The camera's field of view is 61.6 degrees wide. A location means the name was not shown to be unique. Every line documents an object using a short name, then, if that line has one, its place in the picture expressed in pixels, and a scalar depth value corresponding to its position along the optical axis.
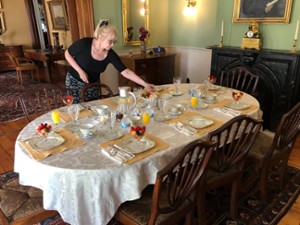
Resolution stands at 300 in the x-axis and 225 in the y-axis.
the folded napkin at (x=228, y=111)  2.00
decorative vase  4.45
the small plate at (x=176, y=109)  2.01
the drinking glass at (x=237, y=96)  2.18
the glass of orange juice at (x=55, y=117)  1.78
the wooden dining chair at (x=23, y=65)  5.86
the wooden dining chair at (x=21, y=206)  1.36
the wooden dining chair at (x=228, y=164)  1.67
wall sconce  4.26
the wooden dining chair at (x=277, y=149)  1.84
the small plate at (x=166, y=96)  2.43
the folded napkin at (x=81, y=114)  1.91
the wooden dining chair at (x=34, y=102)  4.12
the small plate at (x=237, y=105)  2.13
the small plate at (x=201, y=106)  2.15
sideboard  4.11
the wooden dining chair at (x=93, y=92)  2.56
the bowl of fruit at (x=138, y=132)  1.50
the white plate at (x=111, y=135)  1.61
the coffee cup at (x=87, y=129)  1.62
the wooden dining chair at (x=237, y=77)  2.81
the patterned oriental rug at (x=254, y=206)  1.91
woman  2.56
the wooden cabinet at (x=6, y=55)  7.00
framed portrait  3.11
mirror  4.18
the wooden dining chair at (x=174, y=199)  1.23
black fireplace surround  3.01
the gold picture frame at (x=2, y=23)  7.19
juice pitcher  1.95
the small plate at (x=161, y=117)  1.89
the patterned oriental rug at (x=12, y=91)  4.12
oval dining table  1.30
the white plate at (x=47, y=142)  1.49
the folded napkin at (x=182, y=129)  1.69
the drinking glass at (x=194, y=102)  2.16
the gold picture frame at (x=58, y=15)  5.87
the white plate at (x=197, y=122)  1.80
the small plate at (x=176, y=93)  2.52
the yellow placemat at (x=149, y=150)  1.40
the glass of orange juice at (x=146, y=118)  1.80
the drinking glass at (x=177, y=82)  2.62
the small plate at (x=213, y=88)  2.66
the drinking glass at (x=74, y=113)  1.78
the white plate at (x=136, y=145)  1.47
